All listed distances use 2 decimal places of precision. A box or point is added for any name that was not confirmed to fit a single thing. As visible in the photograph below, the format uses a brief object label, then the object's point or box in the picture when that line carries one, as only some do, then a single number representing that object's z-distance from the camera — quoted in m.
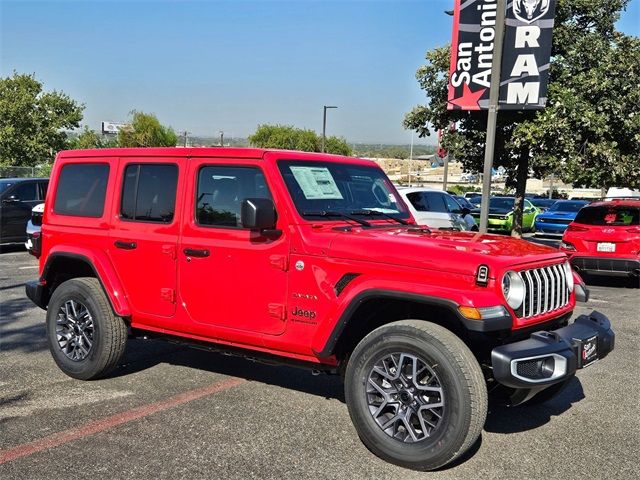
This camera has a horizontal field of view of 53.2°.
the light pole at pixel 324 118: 49.96
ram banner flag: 10.66
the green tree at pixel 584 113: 12.05
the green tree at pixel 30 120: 34.09
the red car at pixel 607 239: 10.43
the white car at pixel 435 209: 12.64
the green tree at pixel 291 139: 69.19
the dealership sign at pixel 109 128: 70.17
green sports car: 21.48
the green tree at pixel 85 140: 40.72
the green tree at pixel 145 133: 49.94
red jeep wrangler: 3.60
